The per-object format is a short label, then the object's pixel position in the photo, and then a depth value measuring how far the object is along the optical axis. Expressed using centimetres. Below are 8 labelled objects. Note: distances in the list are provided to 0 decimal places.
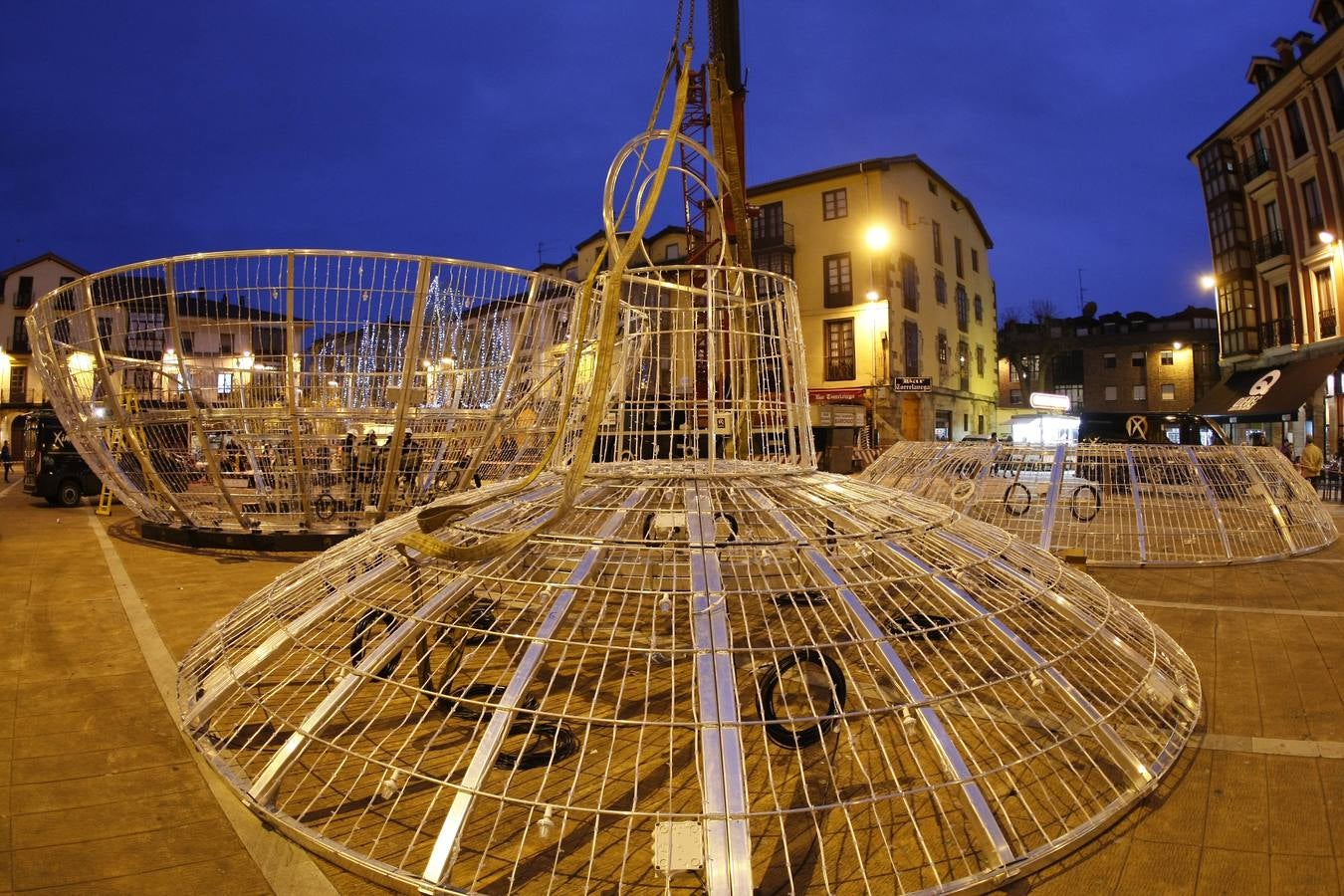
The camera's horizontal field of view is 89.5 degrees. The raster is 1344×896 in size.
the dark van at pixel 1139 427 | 1606
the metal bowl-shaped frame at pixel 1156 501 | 862
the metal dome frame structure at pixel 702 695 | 222
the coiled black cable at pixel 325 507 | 961
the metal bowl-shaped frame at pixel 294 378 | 858
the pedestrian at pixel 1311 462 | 1531
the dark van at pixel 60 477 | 1498
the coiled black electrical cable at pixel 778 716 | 254
